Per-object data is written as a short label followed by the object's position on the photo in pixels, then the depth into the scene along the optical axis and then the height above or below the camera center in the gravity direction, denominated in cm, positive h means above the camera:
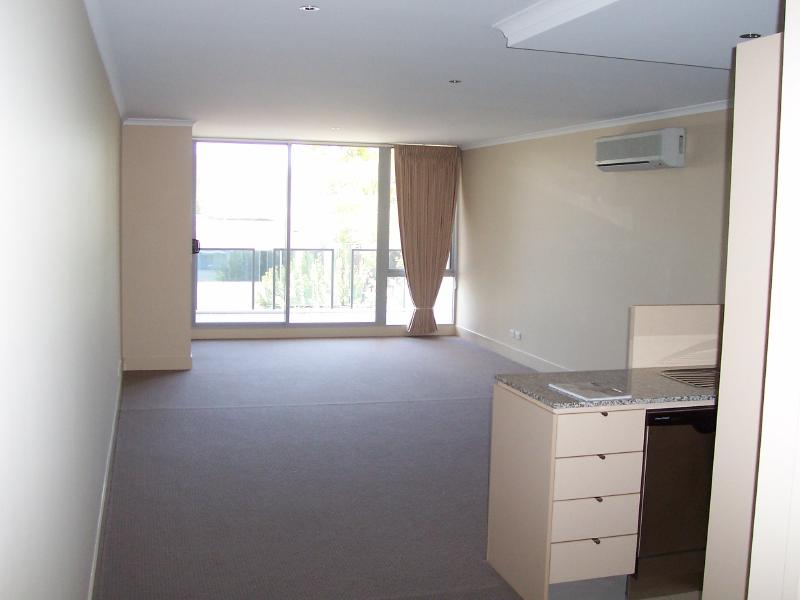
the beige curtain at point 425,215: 968 +36
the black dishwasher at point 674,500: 311 -101
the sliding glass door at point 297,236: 938 +5
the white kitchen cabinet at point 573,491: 295 -94
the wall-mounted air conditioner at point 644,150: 579 +77
